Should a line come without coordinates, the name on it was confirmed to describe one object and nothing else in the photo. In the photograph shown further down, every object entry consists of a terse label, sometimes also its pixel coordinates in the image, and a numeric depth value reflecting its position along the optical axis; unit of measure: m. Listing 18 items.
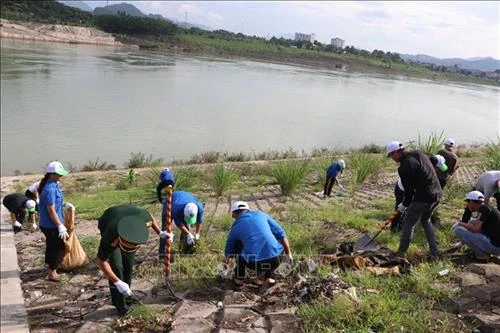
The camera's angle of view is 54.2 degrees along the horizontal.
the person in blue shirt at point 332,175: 10.71
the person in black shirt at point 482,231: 5.75
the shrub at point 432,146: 11.82
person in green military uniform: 4.28
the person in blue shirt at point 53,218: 5.55
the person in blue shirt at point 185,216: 6.09
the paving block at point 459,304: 4.59
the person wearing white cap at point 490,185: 6.65
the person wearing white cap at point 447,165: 7.59
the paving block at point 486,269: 5.30
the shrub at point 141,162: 15.64
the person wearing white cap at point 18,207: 8.04
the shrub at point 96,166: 15.02
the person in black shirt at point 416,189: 5.80
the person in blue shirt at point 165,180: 6.34
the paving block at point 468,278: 5.06
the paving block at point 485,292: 4.75
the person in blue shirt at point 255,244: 5.02
